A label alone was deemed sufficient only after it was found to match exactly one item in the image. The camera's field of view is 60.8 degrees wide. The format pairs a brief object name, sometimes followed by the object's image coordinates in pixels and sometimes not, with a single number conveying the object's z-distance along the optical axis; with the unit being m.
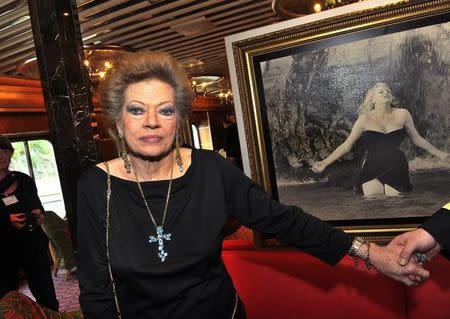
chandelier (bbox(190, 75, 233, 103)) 13.67
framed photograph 1.92
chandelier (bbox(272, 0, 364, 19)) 3.58
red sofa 2.03
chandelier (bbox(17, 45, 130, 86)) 4.08
